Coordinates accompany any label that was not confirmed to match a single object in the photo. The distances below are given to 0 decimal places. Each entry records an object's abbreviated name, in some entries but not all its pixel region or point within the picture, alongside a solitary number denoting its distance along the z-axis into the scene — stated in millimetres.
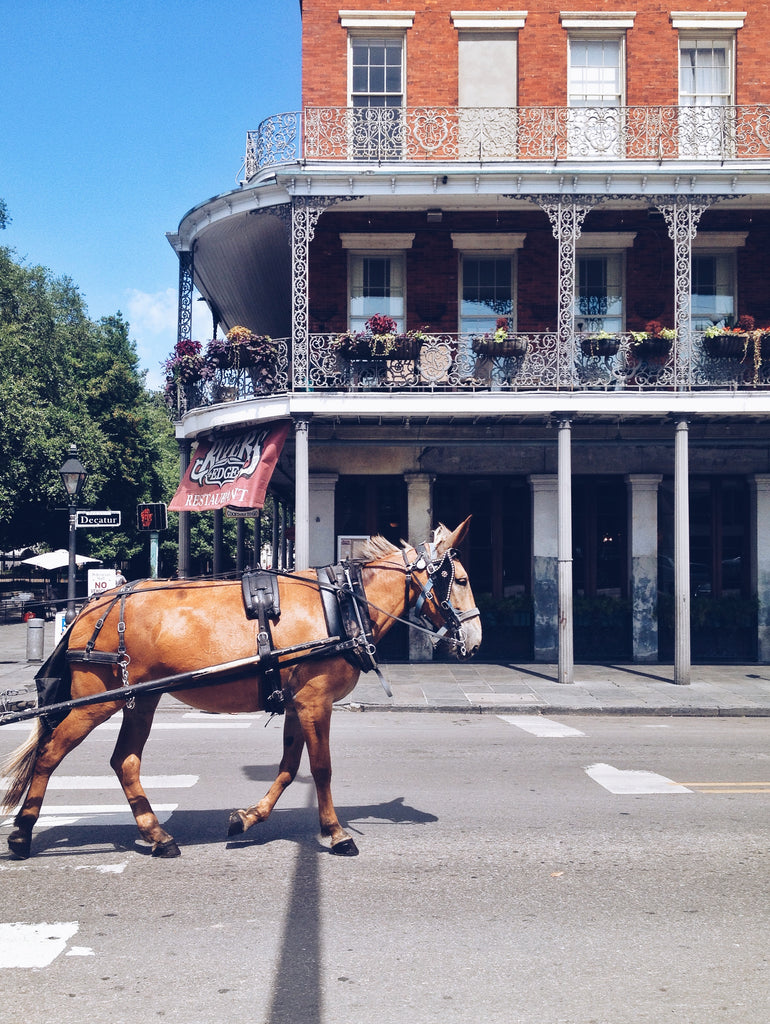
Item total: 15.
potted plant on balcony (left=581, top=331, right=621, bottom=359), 16328
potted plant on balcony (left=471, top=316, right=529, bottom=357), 16234
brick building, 16000
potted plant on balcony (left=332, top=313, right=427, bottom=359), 16172
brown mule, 6113
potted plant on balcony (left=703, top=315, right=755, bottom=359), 16281
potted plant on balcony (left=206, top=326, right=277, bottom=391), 16562
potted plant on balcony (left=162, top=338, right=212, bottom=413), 17547
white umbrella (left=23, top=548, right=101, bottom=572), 33125
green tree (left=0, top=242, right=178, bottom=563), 28281
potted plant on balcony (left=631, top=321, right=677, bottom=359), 16328
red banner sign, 16141
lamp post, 17297
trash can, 17625
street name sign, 16469
